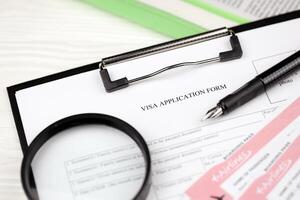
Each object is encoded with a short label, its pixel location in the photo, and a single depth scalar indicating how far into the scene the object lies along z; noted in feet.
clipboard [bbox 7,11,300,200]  1.47
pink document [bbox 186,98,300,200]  1.39
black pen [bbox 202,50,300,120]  1.46
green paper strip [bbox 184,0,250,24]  1.63
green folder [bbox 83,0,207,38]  1.62
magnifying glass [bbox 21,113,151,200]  1.38
